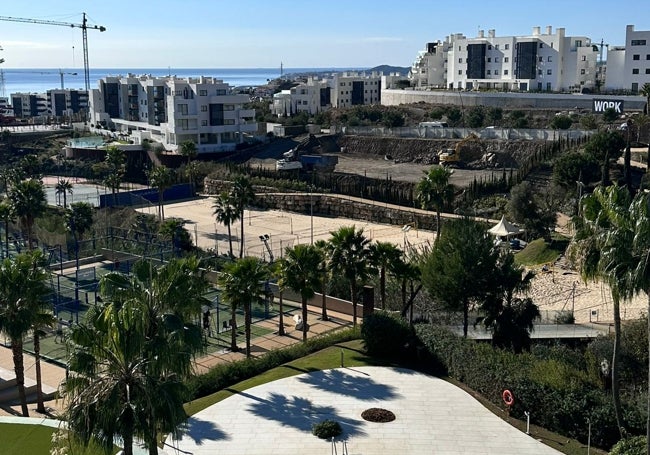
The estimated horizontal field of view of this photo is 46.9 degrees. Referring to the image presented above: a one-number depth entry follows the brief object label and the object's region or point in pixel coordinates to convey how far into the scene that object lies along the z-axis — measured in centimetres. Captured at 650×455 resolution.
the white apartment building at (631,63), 9931
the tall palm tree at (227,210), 5247
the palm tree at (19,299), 2417
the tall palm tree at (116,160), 8138
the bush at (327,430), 2398
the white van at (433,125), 9846
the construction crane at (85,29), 17508
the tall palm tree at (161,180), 6506
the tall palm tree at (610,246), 2014
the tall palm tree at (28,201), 4944
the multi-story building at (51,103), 17700
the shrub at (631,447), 2112
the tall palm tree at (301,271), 3391
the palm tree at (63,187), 6800
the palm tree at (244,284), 3184
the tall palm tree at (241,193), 5241
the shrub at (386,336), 3103
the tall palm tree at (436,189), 4853
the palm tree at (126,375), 1599
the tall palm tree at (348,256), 3516
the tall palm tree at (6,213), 5088
